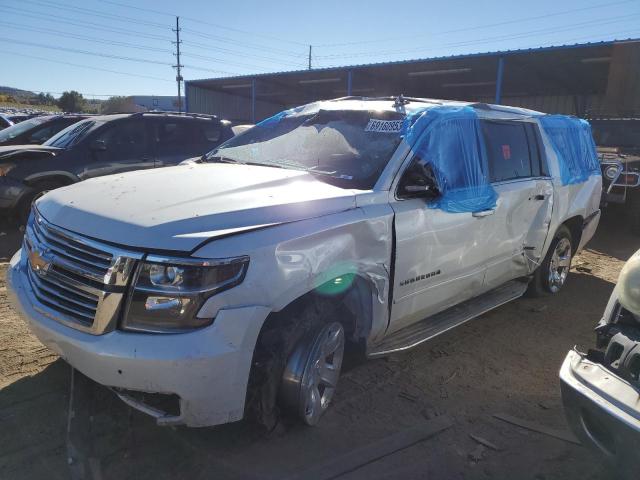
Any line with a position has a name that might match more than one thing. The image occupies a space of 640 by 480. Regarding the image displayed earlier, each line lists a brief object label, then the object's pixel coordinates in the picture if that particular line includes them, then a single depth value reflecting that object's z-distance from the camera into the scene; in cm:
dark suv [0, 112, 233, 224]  702
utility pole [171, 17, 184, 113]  5640
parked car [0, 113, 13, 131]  1303
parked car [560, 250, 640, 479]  192
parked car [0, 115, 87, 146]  932
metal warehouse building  1631
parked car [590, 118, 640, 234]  795
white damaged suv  224
